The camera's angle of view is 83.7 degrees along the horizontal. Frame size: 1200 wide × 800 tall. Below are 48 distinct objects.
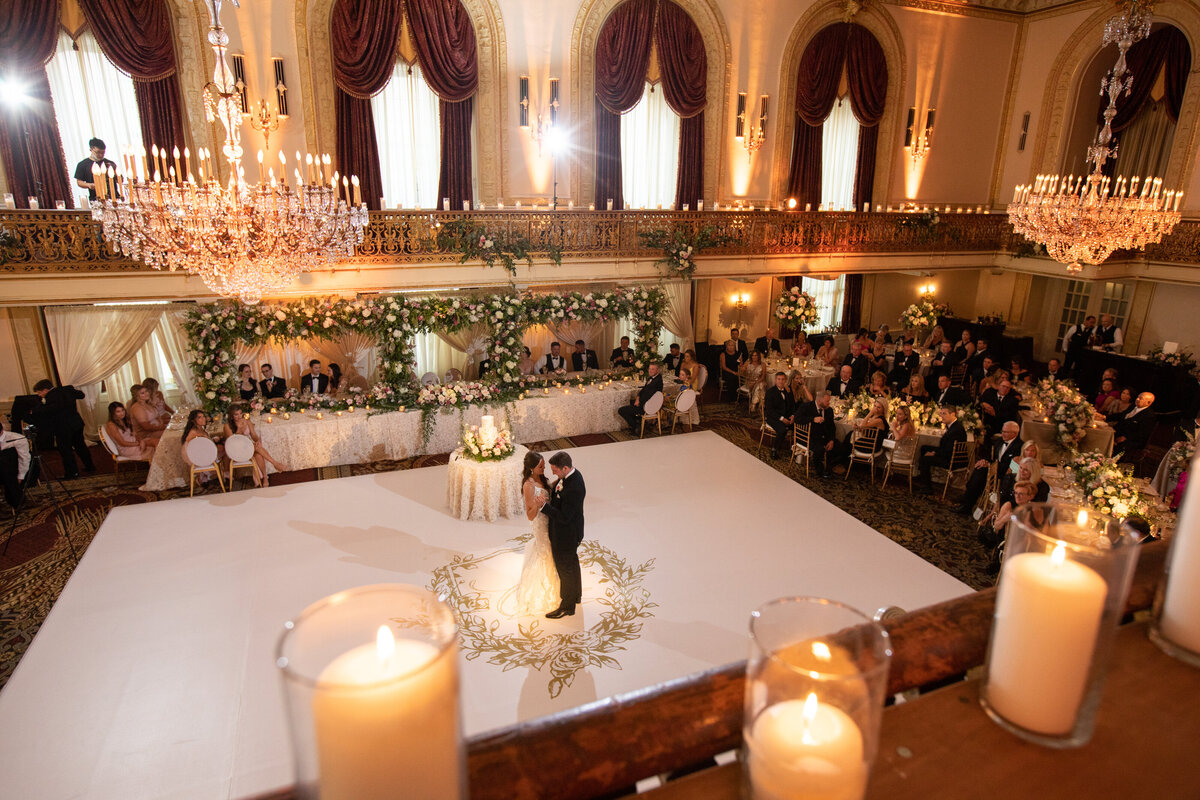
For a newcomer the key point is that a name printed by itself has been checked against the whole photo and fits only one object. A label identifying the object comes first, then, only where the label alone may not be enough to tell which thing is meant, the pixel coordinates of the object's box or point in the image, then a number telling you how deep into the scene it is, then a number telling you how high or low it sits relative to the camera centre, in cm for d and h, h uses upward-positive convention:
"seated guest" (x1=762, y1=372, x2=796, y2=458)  1088 -295
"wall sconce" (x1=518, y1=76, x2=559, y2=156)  1292 +197
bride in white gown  646 -321
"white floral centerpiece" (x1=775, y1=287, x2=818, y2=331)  1556 -186
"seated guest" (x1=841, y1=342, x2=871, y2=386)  1263 -253
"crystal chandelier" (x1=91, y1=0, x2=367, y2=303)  621 -3
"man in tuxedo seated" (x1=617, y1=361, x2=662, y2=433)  1152 -296
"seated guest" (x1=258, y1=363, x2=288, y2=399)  1089 -264
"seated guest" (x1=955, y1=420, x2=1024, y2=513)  815 -286
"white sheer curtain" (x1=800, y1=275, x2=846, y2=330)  1820 -185
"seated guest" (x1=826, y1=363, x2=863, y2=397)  1133 -261
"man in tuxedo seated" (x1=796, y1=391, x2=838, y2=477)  1012 -287
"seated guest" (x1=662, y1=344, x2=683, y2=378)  1315 -262
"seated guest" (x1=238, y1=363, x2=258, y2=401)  1069 -257
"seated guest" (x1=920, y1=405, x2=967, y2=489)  923 -284
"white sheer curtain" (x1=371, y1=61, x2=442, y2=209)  1248 +152
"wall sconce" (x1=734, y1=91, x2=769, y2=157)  1488 +205
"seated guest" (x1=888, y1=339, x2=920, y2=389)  1323 -263
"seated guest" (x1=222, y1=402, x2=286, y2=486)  923 -289
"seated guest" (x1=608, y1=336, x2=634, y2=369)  1312 -255
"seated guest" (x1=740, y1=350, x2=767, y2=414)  1319 -296
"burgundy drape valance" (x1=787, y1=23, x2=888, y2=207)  1521 +308
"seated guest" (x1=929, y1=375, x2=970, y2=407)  1113 -270
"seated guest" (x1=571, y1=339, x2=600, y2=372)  1354 -266
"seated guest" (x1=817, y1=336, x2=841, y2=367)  1374 -256
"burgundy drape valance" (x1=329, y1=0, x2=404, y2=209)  1142 +252
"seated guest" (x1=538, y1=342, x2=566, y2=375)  1275 -256
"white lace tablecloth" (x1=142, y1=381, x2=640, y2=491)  988 -325
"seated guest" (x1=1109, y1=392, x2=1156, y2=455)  980 -278
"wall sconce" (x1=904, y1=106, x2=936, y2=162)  1669 +219
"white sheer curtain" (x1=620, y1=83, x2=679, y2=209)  1456 +155
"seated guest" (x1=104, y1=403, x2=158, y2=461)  974 -316
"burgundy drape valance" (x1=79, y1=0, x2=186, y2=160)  1004 +242
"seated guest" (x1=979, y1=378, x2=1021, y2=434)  1009 -260
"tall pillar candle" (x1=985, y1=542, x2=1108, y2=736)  89 -56
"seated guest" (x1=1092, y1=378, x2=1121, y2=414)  1077 -258
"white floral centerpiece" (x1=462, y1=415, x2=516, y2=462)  838 -270
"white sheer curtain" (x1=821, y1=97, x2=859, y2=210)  1648 +171
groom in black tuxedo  599 -256
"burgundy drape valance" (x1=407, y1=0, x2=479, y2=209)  1188 +266
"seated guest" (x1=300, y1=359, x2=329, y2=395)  1102 -262
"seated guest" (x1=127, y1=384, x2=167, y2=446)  993 -292
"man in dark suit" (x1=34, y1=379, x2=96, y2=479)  986 -295
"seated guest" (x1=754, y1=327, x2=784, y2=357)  1460 -254
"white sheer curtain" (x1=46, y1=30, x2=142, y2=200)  1036 +180
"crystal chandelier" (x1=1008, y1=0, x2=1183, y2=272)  914 +22
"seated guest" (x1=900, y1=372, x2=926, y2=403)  1112 -262
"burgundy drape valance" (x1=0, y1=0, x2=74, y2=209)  956 +147
